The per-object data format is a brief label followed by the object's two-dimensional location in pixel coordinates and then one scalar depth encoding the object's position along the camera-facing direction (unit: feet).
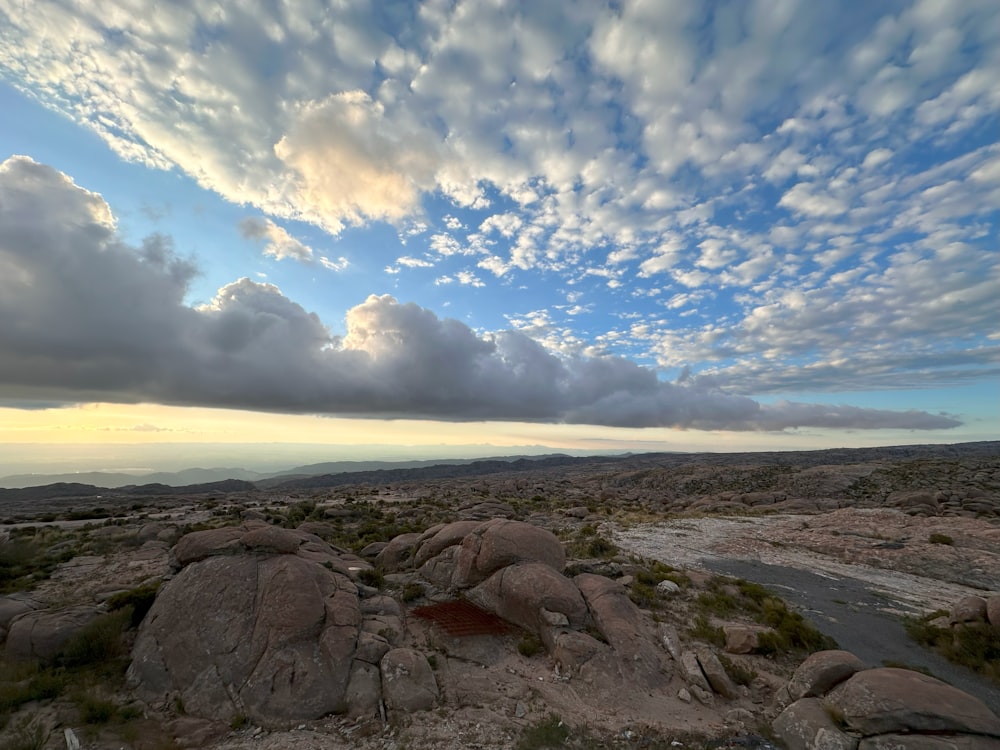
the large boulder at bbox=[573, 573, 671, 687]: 37.40
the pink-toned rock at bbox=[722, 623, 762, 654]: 41.45
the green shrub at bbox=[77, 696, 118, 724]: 29.86
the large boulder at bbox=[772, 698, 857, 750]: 25.39
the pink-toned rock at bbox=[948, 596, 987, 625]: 43.60
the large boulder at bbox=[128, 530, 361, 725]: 32.14
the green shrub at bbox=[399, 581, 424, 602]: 51.90
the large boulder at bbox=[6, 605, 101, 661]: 36.04
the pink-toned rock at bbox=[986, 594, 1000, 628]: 41.70
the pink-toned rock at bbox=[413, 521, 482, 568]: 62.28
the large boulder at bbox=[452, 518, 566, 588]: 52.91
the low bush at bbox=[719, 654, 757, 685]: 36.60
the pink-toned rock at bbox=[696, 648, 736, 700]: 34.87
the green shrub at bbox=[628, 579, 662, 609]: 52.90
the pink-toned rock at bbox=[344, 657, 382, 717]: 31.48
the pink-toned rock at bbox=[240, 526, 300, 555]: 45.60
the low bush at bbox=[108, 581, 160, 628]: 40.91
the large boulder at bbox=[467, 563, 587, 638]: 44.06
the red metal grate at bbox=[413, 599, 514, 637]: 44.19
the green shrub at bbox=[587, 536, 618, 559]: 77.00
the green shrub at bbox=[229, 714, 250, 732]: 30.01
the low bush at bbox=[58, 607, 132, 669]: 35.63
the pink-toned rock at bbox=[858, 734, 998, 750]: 22.77
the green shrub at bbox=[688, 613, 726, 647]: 44.04
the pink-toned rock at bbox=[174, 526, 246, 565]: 45.03
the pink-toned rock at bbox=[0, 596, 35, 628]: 40.22
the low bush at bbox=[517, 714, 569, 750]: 27.86
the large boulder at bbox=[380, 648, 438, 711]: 32.04
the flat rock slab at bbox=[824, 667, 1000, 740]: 23.89
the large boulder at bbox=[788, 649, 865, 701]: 29.76
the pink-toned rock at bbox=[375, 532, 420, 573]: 66.07
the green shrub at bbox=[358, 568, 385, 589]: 55.57
